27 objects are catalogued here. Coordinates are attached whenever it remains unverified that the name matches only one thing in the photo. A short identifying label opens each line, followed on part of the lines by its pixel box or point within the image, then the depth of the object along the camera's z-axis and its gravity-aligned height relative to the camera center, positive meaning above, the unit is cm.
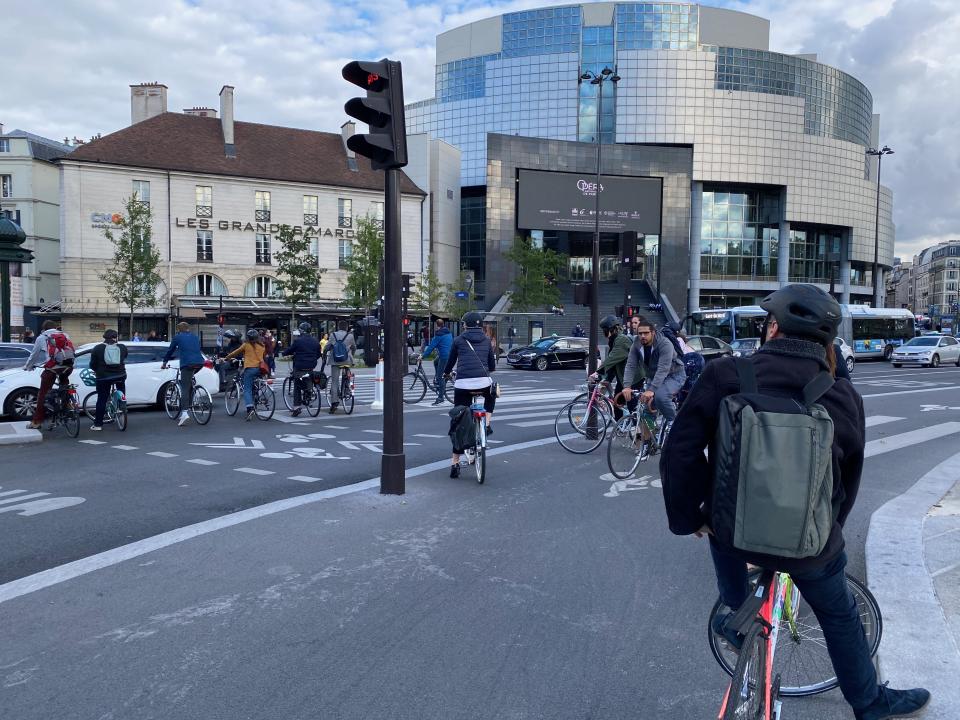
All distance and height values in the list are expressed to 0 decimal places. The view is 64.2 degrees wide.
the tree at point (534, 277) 5150 +187
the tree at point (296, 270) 3631 +153
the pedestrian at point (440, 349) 1664 -101
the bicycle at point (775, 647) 260 -132
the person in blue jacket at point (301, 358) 1409 -103
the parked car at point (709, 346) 2712 -142
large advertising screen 6031 +833
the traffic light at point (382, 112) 664 +166
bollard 1572 -188
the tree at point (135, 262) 3712 +184
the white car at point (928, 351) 3372 -185
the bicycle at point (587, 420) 954 -146
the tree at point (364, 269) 4072 +181
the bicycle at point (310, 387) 1423 -159
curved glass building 6462 +1561
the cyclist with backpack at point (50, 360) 1170 -95
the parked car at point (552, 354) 3020 -195
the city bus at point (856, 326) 3753 -90
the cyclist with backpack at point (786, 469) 237 -53
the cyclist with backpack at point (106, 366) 1192 -105
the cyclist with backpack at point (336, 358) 1483 -108
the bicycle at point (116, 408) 1218 -173
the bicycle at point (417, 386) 1766 -205
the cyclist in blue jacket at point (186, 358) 1277 -96
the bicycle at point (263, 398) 1365 -173
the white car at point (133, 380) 1295 -149
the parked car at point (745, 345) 3195 -159
